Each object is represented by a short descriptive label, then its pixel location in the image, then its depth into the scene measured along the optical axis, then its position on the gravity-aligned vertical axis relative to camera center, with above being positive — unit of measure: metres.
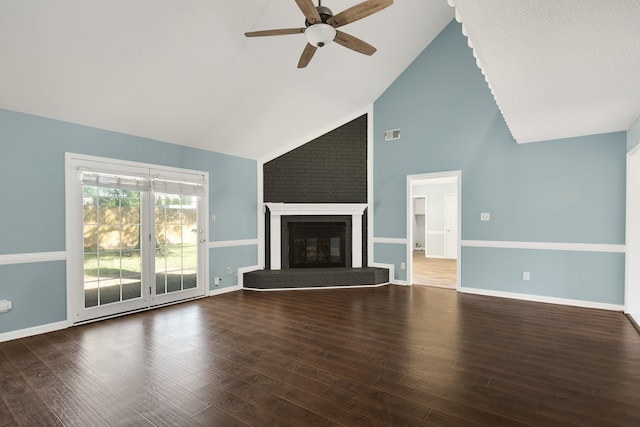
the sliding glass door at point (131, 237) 3.74 -0.32
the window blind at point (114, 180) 3.77 +0.43
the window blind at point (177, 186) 4.46 +0.41
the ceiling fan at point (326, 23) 2.38 +1.58
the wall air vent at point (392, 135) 5.91 +1.48
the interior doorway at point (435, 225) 8.71 -0.43
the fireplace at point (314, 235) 5.92 -0.43
